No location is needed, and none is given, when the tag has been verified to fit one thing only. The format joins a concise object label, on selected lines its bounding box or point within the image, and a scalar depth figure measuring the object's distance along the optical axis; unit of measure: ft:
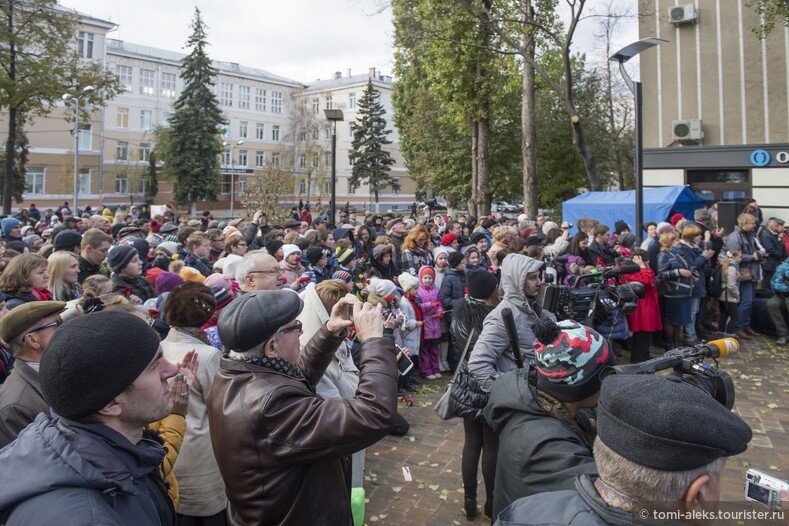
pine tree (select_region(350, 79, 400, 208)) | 186.29
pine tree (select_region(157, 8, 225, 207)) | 148.56
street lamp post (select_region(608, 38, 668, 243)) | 28.92
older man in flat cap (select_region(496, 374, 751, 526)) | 5.03
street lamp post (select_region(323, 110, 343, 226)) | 53.31
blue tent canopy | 52.42
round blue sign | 61.46
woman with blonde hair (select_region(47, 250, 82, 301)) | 18.53
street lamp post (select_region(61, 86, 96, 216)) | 70.28
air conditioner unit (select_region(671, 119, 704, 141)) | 64.90
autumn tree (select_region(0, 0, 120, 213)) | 66.39
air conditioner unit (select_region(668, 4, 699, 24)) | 64.13
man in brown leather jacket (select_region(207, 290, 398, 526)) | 7.23
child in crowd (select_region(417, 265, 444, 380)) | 26.30
